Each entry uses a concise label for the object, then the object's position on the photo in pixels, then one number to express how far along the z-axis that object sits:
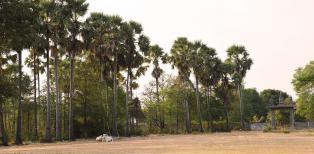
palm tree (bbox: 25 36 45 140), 43.09
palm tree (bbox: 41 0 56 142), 43.66
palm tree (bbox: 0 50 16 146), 35.56
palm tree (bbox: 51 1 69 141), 44.56
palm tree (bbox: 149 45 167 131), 72.62
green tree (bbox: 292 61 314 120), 57.66
